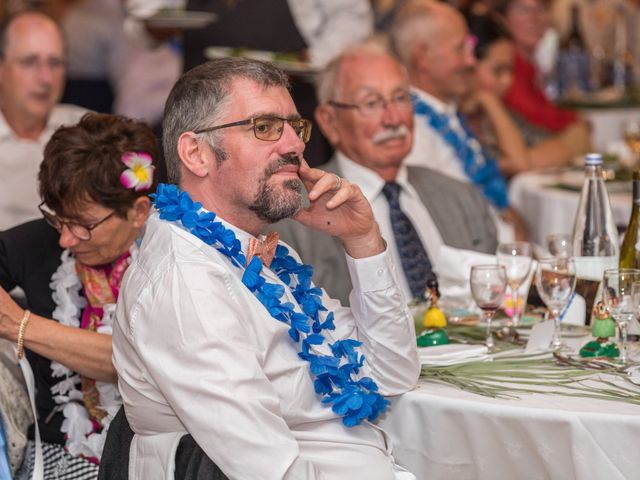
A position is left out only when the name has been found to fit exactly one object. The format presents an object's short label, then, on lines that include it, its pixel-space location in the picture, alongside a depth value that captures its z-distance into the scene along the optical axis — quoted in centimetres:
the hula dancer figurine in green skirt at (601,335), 457
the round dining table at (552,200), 826
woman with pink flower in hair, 495
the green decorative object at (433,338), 492
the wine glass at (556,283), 462
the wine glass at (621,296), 426
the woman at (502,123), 1127
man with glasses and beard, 375
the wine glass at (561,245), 543
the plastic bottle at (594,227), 514
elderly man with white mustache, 666
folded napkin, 463
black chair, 383
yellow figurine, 505
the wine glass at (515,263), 506
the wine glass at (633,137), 981
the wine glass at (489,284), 472
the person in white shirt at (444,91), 897
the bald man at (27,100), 738
